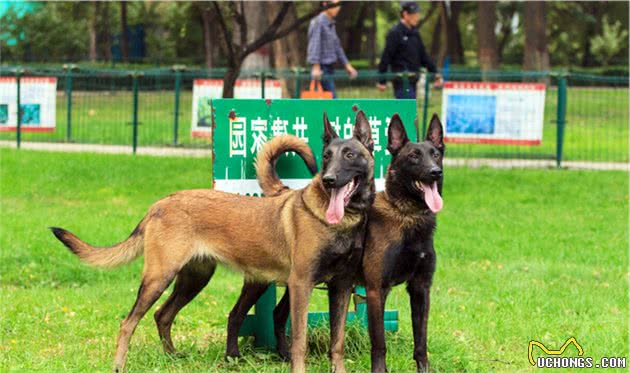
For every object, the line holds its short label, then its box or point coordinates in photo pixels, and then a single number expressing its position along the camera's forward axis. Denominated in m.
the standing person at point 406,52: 16.06
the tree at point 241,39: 14.92
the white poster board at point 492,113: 17.64
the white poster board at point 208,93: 18.56
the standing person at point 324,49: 17.12
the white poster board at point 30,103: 19.30
